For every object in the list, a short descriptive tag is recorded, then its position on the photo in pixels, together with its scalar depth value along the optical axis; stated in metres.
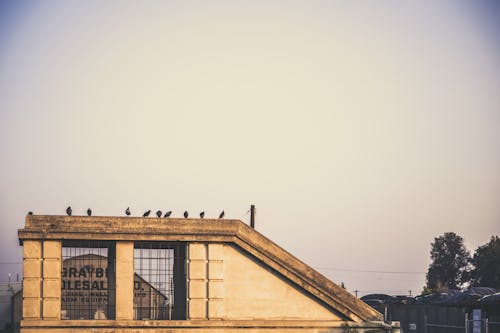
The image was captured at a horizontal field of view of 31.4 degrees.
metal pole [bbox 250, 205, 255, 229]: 49.96
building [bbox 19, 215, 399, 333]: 34.16
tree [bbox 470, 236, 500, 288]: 94.06
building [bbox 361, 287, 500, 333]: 45.56
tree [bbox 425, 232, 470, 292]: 103.82
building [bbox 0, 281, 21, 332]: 72.88
